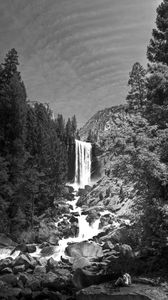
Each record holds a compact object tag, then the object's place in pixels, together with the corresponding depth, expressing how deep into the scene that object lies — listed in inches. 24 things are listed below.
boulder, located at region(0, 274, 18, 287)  818.8
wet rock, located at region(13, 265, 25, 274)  951.5
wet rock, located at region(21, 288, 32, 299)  715.1
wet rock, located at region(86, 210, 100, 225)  1885.1
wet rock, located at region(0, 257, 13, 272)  1013.3
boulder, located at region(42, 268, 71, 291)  751.7
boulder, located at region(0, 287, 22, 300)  702.5
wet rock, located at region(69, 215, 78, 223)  1948.8
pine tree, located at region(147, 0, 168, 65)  869.2
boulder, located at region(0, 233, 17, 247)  1355.3
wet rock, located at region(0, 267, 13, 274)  945.5
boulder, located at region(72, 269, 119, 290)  666.8
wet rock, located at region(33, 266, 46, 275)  927.9
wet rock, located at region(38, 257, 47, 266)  1050.9
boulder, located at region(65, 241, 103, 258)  1119.8
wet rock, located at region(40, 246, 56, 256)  1306.8
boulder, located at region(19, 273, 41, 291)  772.8
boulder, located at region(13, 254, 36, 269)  1000.9
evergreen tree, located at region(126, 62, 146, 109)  1450.5
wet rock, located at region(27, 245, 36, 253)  1318.9
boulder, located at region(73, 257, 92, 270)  959.3
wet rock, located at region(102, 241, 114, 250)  1179.7
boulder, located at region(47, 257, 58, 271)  987.8
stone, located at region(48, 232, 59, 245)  1486.2
